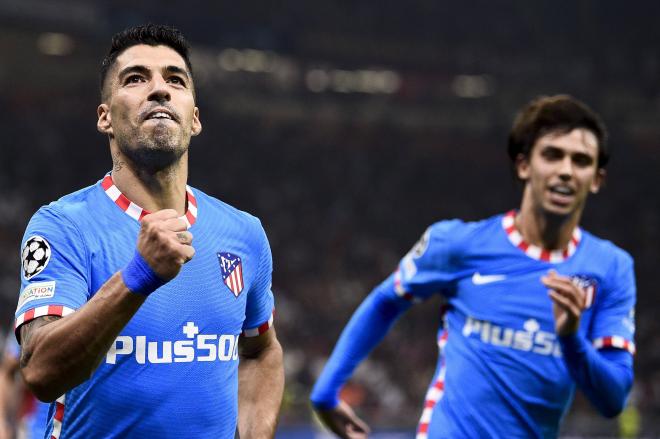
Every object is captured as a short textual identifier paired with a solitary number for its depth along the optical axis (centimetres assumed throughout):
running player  787
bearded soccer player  471
